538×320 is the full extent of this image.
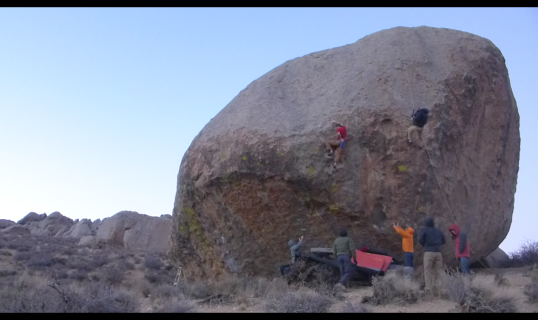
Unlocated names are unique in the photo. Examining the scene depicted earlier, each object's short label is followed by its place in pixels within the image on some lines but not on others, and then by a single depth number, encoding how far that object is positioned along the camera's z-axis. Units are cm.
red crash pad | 962
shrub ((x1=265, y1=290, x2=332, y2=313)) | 643
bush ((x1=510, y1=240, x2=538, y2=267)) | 1292
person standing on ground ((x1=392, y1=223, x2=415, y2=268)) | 927
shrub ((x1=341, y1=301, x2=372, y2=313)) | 642
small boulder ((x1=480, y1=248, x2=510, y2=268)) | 1288
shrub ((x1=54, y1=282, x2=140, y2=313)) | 654
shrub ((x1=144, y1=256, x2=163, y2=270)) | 1922
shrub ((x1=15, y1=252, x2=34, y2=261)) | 1855
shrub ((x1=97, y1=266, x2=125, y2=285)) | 1434
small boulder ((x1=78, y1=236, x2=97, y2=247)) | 2562
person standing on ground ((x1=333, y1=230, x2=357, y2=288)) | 905
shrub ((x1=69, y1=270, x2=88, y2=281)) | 1515
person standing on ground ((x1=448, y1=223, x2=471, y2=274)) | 932
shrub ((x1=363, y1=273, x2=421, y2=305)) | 712
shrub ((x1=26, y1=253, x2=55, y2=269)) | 1688
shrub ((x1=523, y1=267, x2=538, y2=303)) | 690
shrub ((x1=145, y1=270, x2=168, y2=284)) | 1549
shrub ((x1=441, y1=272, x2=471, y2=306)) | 656
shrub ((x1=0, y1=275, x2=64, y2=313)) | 639
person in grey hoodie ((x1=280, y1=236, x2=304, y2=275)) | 994
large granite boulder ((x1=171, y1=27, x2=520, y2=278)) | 1005
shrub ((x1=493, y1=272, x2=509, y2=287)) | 803
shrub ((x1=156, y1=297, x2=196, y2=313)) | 659
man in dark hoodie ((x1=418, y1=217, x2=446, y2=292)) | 865
